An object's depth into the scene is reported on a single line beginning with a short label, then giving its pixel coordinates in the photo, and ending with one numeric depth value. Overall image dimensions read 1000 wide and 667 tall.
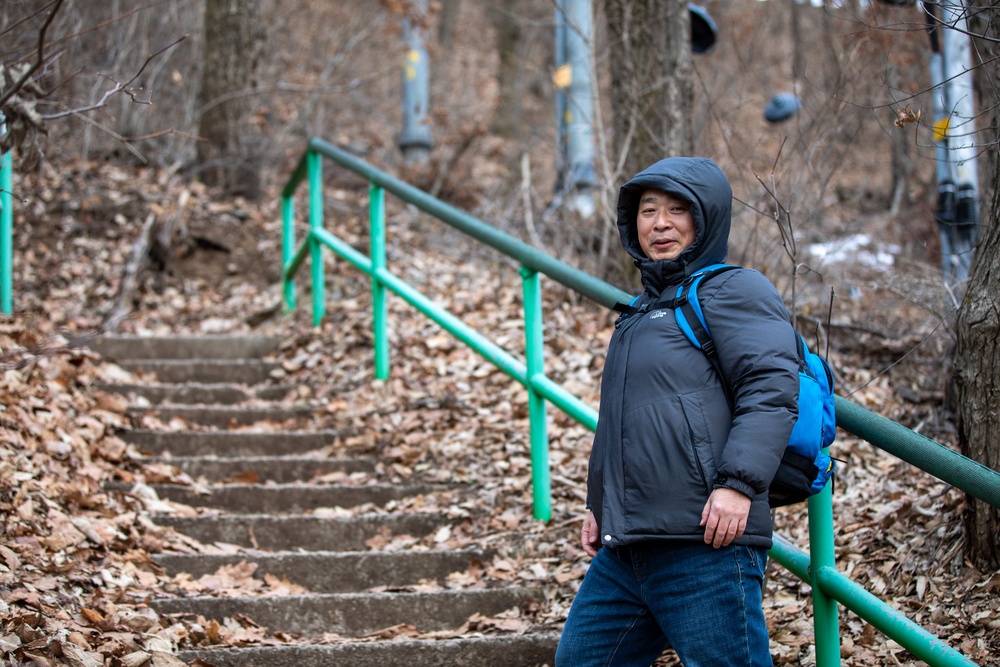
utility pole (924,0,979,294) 5.57
